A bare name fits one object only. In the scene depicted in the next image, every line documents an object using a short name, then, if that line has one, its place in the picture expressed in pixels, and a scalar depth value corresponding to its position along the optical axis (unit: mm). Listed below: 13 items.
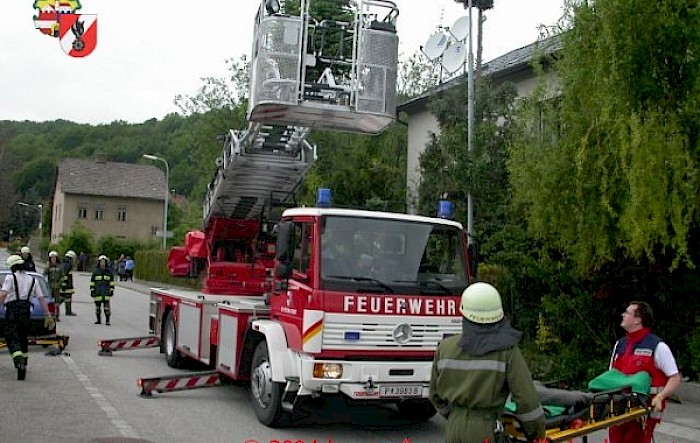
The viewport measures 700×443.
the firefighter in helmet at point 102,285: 20734
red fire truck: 8562
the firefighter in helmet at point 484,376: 4371
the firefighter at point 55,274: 20172
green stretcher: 5727
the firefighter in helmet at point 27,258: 17281
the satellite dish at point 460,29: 18031
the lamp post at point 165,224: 50431
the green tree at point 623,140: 10531
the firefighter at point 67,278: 21500
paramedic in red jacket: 6297
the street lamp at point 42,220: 96188
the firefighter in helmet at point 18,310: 11492
